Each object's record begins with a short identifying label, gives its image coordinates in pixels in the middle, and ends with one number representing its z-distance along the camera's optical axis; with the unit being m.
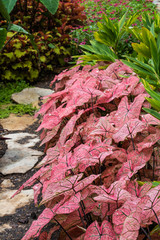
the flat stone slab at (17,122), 3.25
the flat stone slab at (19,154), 2.32
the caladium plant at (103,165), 1.03
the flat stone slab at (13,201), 1.79
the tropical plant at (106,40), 2.83
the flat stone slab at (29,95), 4.08
